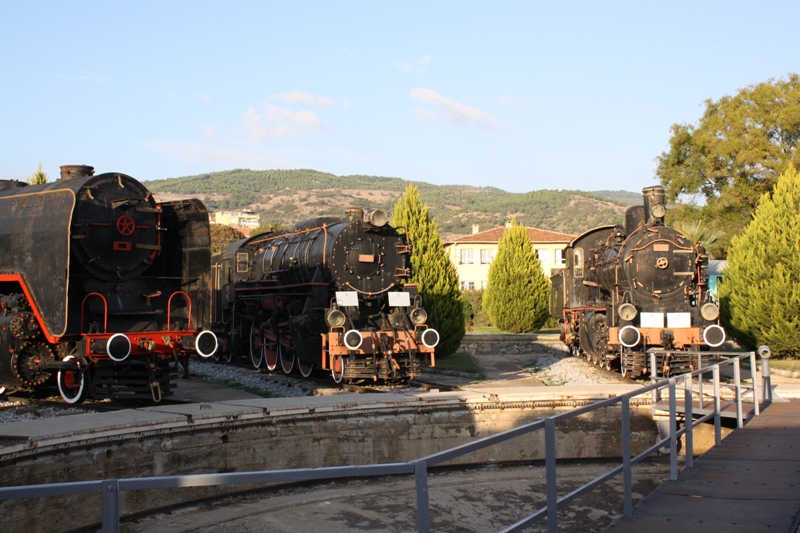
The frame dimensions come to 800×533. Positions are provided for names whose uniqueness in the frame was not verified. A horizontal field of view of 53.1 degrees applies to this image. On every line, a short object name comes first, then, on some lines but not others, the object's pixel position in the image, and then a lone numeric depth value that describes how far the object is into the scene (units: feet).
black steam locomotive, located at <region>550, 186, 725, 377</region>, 53.98
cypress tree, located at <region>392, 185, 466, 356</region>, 73.31
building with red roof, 217.97
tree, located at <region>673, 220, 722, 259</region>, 112.68
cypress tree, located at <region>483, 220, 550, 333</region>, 107.72
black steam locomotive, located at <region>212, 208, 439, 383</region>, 50.62
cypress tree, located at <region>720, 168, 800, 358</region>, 65.62
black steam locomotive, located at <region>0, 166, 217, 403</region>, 39.37
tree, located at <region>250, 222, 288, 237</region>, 211.35
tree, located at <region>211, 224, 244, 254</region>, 188.99
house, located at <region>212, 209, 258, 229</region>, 383.33
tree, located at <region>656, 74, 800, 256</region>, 127.03
